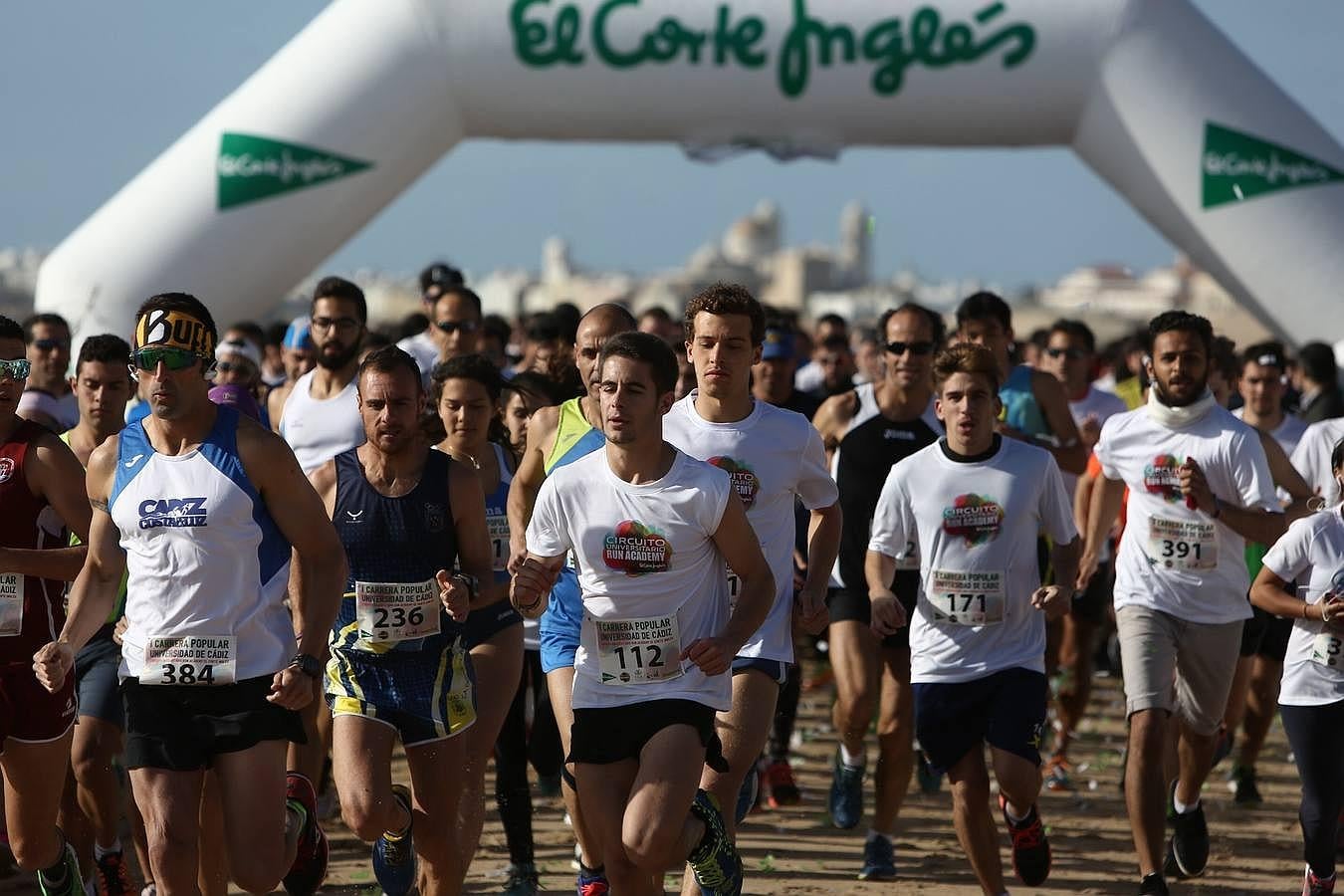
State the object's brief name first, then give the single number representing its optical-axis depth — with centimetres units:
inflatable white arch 2780
